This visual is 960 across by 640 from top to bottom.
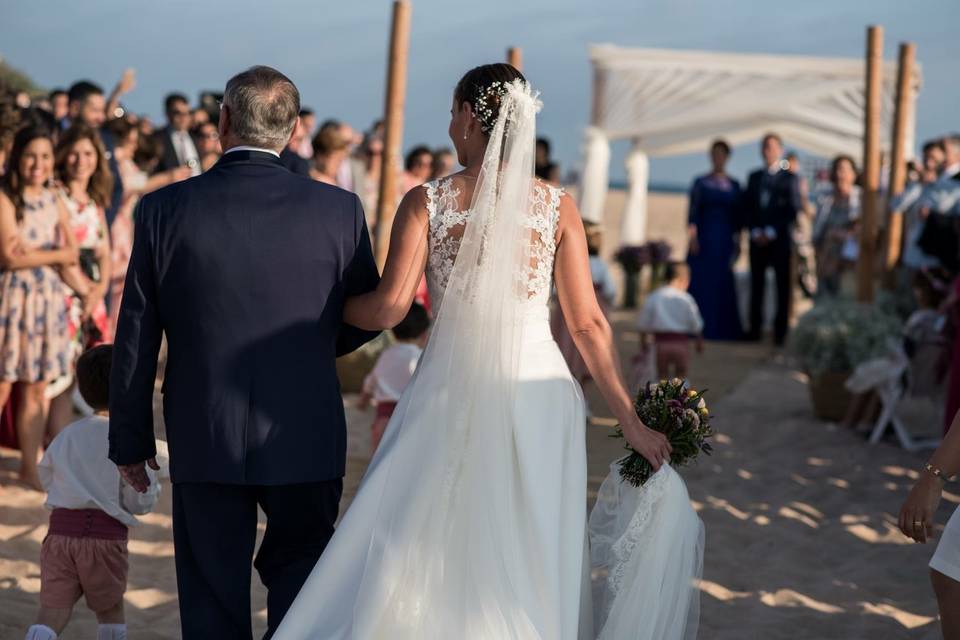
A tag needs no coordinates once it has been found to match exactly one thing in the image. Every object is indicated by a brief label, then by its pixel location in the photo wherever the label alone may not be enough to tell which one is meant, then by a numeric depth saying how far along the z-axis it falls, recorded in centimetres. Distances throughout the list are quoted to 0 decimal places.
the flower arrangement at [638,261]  1703
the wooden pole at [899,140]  1070
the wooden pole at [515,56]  1207
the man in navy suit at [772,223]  1493
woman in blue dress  1516
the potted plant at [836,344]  998
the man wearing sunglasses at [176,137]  1084
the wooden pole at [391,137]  986
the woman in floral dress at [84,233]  694
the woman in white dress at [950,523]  362
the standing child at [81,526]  428
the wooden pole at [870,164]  1073
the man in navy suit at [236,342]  360
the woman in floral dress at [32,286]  640
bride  369
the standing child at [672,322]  1027
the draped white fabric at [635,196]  2034
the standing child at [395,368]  659
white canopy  1884
